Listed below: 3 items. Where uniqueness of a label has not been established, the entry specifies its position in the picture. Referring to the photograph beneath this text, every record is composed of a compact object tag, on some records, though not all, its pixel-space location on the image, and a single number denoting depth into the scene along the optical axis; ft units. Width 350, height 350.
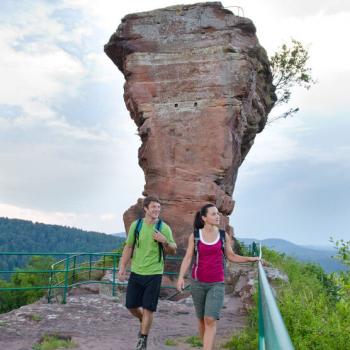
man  19.27
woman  17.35
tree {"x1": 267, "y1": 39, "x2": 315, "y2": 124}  92.58
